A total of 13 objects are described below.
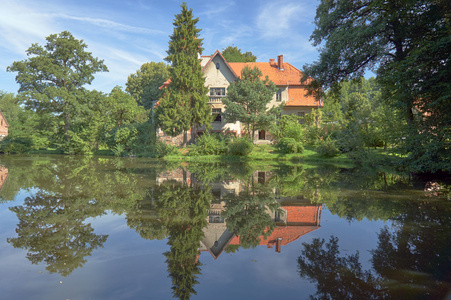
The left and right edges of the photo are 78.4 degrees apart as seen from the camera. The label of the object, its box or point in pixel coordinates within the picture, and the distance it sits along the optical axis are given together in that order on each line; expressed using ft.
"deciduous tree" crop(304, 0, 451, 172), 39.78
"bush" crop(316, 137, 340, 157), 84.84
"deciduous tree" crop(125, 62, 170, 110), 183.62
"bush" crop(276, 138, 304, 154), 91.09
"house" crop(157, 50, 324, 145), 121.19
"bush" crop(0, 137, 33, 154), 113.91
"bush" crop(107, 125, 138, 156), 108.65
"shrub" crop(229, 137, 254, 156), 93.35
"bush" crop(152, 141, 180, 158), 98.32
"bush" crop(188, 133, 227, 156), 97.60
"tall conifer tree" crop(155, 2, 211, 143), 100.78
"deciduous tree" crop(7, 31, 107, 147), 112.88
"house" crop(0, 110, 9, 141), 191.91
